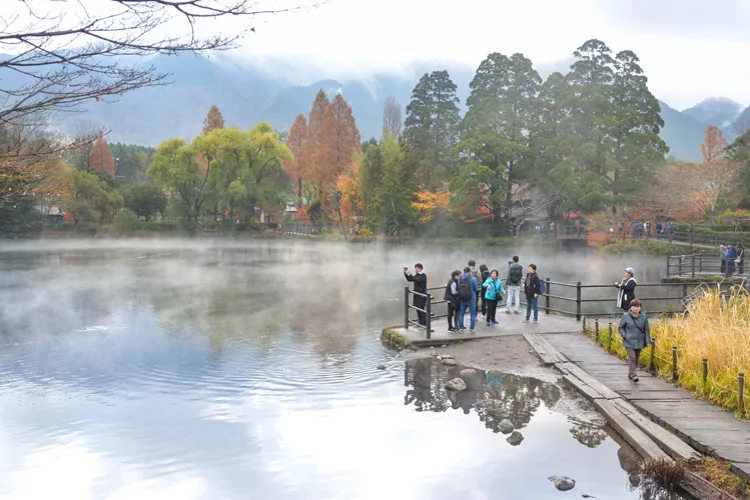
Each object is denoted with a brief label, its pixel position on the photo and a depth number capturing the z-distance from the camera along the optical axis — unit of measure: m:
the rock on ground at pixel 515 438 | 9.97
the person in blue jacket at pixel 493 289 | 16.31
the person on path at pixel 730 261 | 27.04
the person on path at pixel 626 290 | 14.30
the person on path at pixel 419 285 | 16.58
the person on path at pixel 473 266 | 16.99
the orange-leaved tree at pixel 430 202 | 55.56
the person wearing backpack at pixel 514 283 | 17.42
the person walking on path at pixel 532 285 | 16.17
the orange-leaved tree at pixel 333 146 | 69.44
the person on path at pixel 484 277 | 17.94
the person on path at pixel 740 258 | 27.05
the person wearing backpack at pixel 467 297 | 15.70
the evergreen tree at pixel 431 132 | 57.72
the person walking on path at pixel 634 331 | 11.09
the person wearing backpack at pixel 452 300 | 15.84
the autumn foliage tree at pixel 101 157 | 91.97
